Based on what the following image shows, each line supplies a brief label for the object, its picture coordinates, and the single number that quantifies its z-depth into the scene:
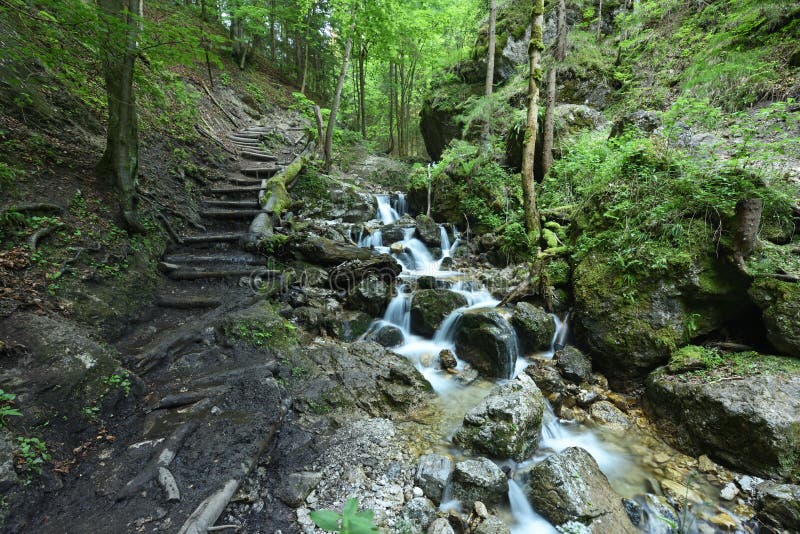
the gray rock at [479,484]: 3.47
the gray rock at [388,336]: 6.70
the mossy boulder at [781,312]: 4.27
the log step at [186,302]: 5.25
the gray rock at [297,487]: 3.14
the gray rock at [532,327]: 6.36
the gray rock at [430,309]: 7.14
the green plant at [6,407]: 2.60
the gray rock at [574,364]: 5.69
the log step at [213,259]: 6.30
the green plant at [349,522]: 1.08
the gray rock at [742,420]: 3.73
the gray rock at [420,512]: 3.16
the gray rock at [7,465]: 2.35
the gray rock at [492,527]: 3.07
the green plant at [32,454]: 2.55
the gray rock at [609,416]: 4.92
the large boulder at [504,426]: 4.09
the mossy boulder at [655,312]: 5.18
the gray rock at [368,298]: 7.14
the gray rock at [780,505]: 3.27
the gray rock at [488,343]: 6.06
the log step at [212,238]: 7.03
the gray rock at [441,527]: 3.04
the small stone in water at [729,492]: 3.69
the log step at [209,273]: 5.99
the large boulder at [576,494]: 3.35
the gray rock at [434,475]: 3.51
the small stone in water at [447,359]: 6.32
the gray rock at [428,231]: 11.12
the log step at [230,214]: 8.18
